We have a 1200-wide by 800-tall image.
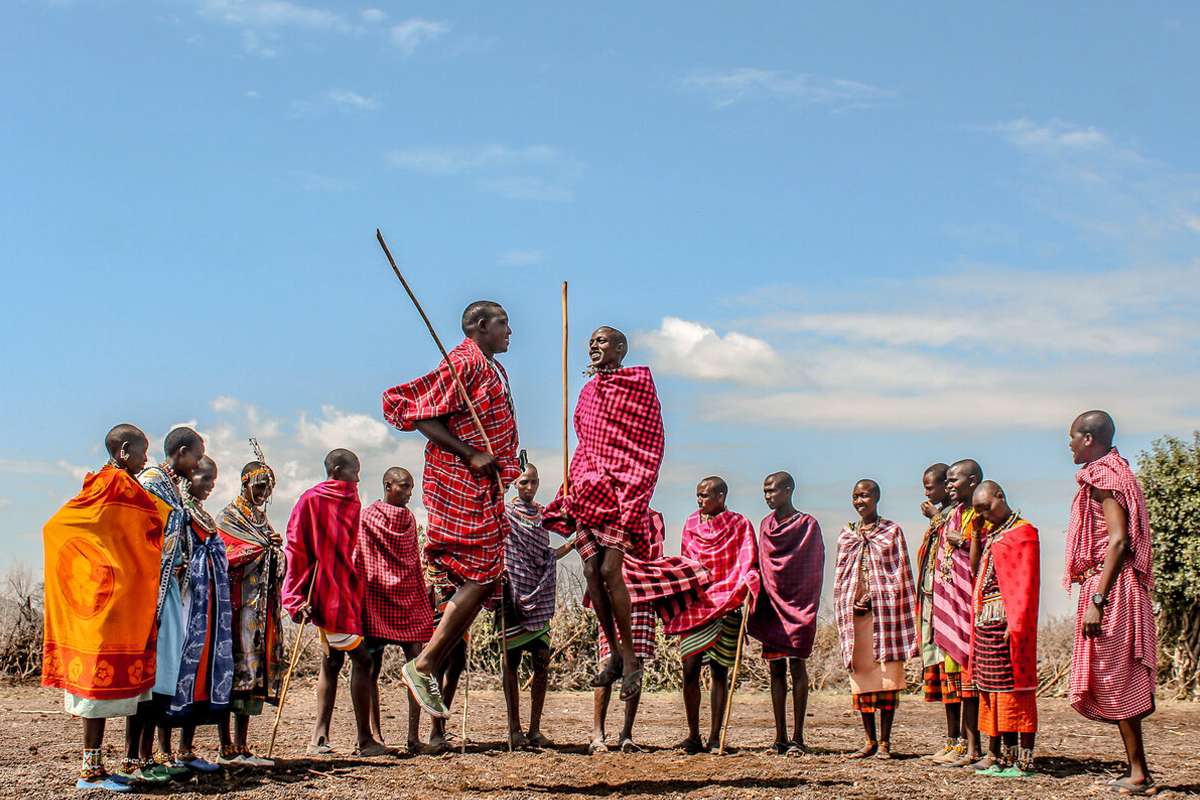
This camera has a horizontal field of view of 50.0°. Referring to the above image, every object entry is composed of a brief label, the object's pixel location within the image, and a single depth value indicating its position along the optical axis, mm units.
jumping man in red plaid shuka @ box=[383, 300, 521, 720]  7910
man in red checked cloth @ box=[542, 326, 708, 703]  8156
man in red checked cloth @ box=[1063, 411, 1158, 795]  8117
